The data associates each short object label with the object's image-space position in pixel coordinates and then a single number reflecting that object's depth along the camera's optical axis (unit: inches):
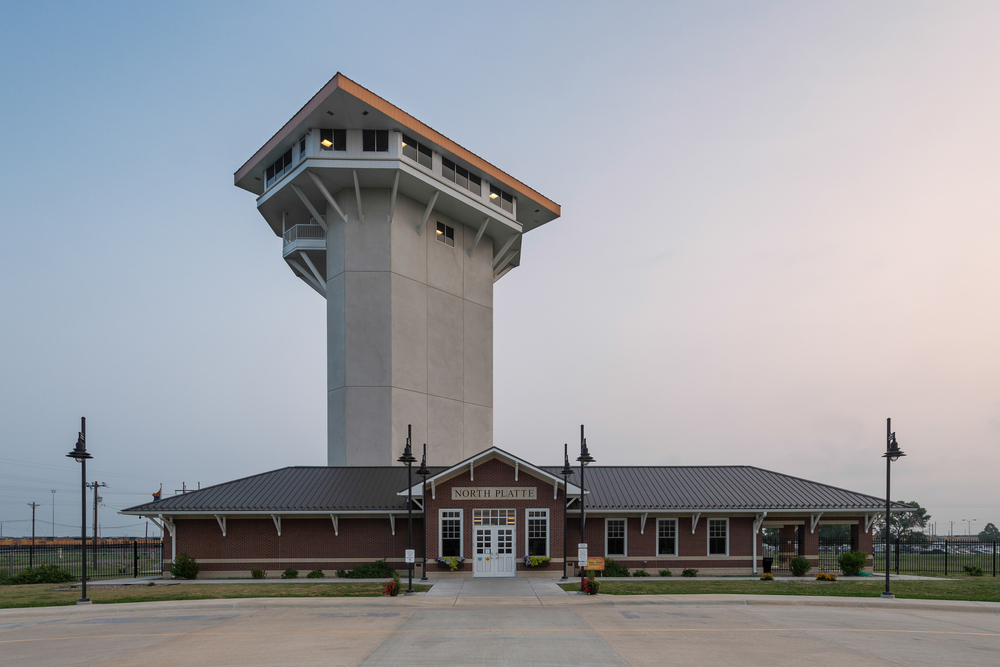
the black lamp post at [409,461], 987.9
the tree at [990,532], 5275.6
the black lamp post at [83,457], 904.2
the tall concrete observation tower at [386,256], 1566.2
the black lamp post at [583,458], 1019.0
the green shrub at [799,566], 1182.3
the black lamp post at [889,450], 931.9
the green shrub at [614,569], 1161.4
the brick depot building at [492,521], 1162.6
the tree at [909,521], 3974.7
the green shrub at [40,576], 1207.6
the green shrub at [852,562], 1193.4
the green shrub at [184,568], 1159.6
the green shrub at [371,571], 1157.7
